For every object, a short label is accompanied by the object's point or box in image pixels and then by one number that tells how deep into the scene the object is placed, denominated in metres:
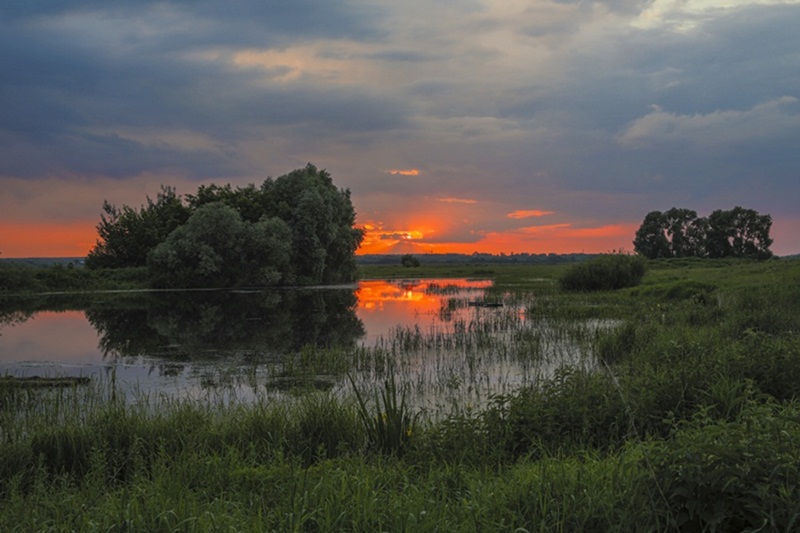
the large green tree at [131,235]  65.75
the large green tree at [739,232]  101.63
